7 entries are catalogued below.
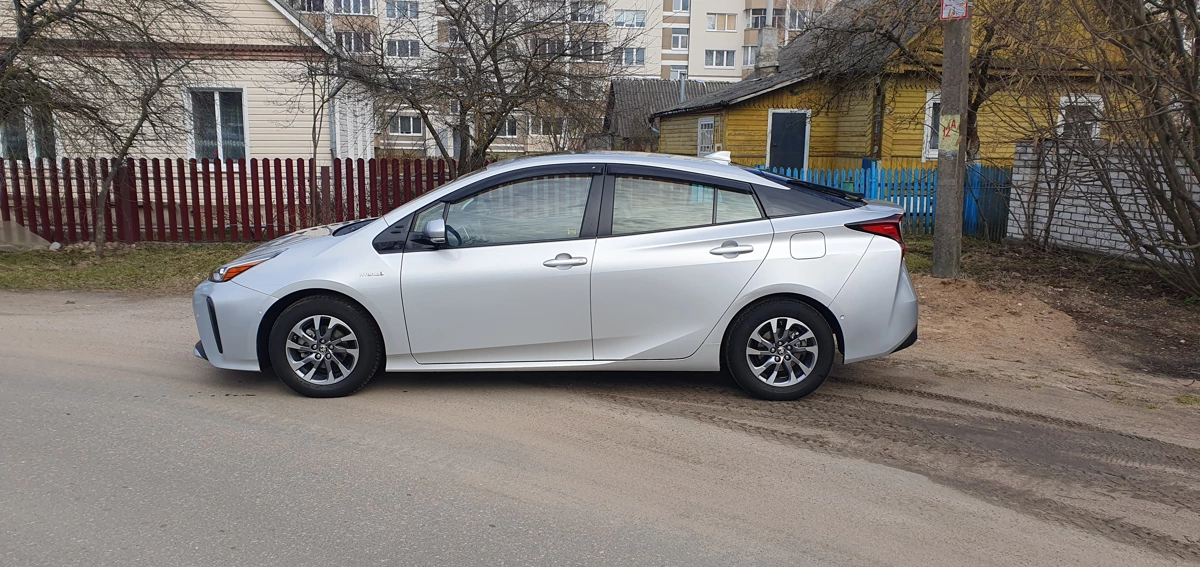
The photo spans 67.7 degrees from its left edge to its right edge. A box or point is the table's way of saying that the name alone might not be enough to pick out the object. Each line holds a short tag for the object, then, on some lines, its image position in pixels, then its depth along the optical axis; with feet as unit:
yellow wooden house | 59.72
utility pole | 31.12
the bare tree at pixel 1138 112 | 27.07
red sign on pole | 30.19
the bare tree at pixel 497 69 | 44.96
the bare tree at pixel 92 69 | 37.83
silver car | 18.69
